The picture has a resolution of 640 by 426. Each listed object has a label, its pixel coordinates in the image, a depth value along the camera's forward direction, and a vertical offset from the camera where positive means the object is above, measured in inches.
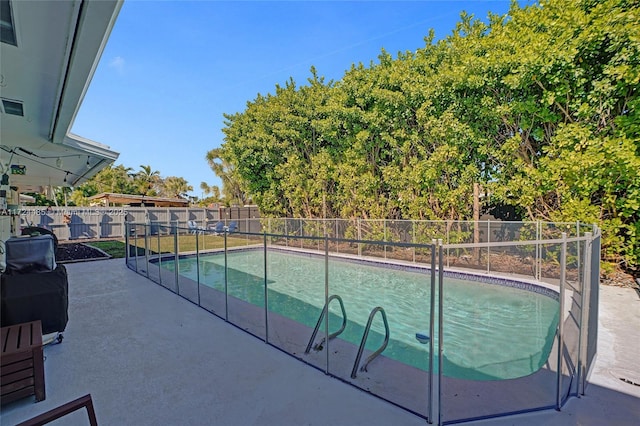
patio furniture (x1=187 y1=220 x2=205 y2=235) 702.8 -43.8
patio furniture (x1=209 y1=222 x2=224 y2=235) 672.1 -45.4
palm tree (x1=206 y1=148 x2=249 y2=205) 1206.9 +122.5
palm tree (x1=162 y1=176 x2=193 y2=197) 1581.0 +94.8
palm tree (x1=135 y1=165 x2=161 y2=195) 1419.8 +123.6
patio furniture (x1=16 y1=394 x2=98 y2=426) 58.1 -41.6
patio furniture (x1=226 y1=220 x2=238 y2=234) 613.9 -42.3
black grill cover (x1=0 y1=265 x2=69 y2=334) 128.8 -40.2
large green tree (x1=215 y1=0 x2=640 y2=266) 268.7 +95.0
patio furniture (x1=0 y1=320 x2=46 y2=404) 96.8 -51.6
